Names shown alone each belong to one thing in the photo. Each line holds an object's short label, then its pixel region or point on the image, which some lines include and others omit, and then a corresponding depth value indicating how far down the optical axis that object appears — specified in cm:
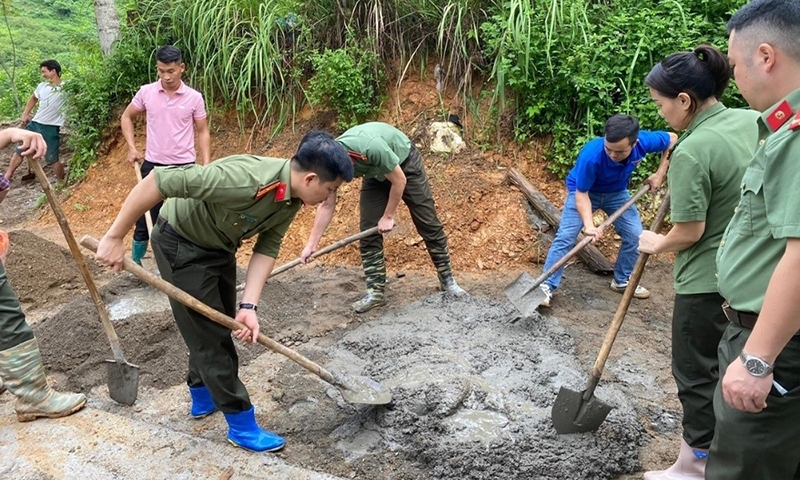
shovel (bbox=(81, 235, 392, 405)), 251
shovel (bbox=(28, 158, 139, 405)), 318
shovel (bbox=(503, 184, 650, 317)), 411
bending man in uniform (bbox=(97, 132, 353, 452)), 236
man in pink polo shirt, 476
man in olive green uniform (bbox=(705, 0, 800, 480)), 138
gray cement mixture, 267
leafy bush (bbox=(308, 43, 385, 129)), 604
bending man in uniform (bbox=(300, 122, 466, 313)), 379
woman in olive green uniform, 214
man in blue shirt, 380
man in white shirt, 768
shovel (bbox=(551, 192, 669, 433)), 271
